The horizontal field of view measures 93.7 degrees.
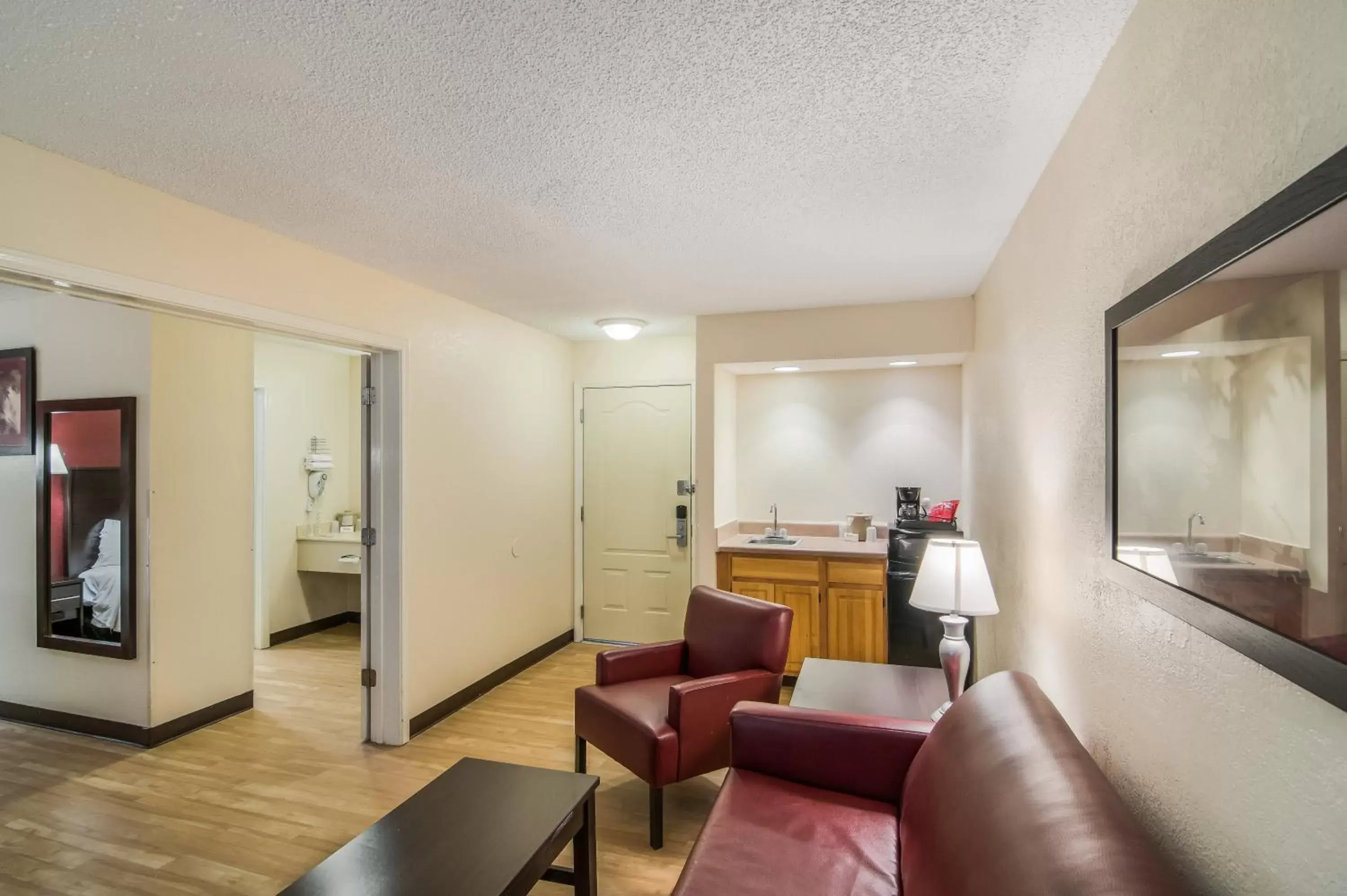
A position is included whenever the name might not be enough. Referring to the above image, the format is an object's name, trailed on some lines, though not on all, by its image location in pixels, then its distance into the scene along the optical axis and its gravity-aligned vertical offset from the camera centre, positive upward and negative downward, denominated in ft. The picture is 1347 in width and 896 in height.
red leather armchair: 7.96 -3.32
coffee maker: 13.64 -1.06
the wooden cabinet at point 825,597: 12.51 -2.88
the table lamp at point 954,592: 7.11 -1.57
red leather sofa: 3.25 -2.77
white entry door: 15.96 -1.45
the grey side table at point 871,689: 7.57 -3.07
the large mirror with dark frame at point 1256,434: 2.23 +0.09
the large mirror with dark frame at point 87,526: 11.02 -1.24
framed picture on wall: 11.88 +1.10
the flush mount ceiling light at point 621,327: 13.82 +2.82
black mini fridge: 12.24 -3.22
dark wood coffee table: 5.10 -3.44
